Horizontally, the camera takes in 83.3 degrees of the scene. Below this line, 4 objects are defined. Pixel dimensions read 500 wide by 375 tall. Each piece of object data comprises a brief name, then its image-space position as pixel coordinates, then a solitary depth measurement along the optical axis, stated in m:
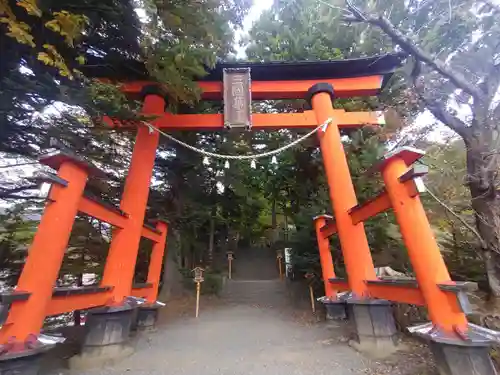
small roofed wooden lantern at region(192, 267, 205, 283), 7.94
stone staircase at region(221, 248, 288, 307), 10.26
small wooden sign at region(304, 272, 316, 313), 7.42
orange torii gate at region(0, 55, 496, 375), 2.79
